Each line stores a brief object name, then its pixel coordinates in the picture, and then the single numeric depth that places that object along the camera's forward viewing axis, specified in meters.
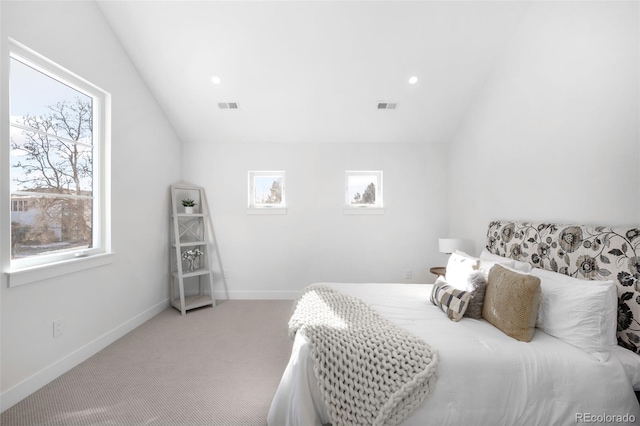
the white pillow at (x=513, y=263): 2.01
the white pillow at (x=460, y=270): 2.05
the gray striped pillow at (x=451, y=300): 1.81
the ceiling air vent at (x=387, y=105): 3.25
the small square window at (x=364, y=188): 3.92
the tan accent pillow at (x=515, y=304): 1.55
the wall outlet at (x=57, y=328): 2.00
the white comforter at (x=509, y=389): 1.31
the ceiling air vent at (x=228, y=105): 3.26
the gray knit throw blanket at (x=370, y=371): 1.31
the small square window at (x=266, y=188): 3.93
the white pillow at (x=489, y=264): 2.01
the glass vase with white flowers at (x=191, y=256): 3.60
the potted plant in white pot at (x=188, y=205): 3.57
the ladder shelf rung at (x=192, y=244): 3.42
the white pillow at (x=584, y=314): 1.41
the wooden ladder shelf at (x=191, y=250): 3.43
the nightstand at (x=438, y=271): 3.15
